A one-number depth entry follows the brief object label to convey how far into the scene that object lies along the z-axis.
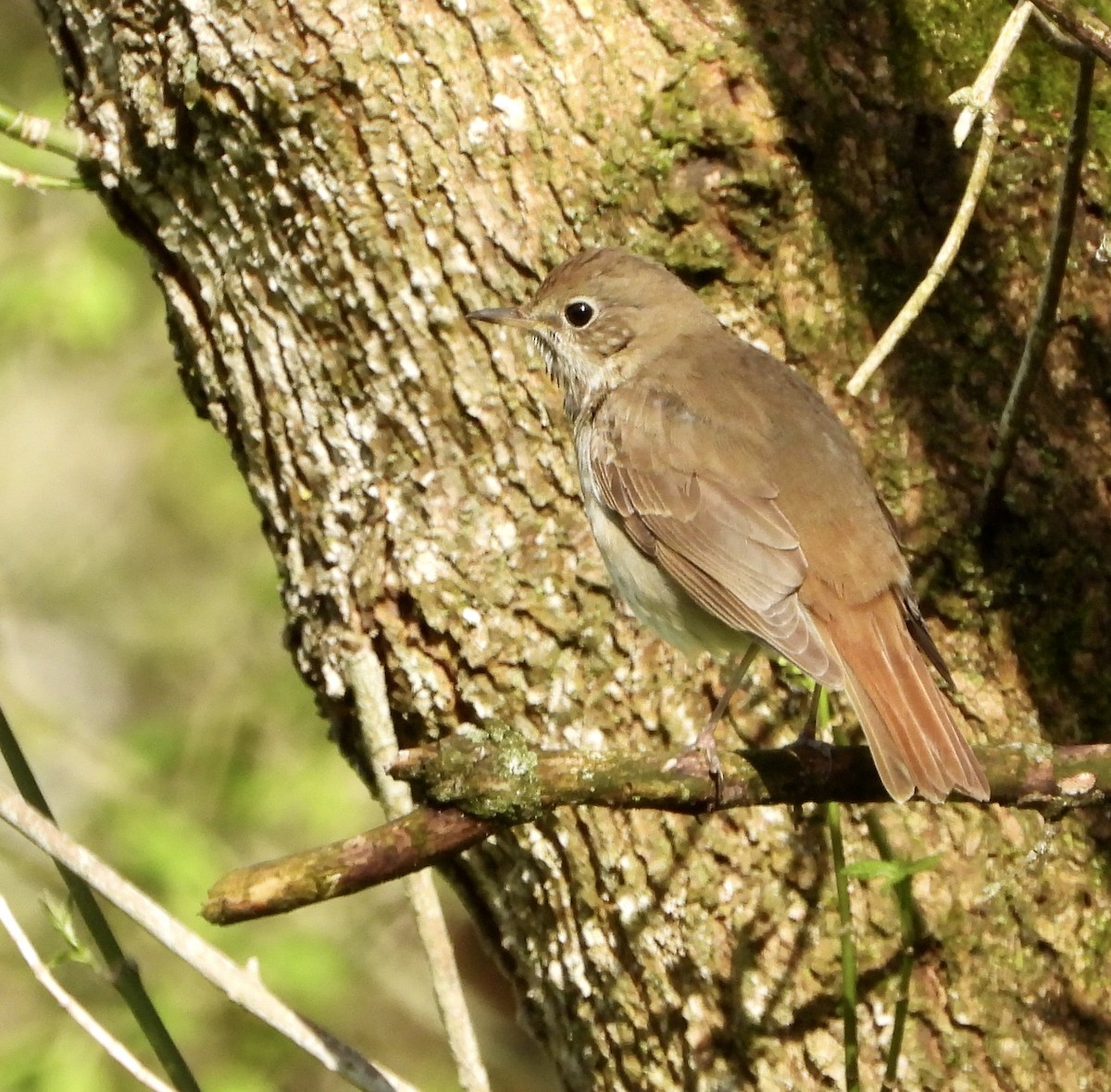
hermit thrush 6.31
